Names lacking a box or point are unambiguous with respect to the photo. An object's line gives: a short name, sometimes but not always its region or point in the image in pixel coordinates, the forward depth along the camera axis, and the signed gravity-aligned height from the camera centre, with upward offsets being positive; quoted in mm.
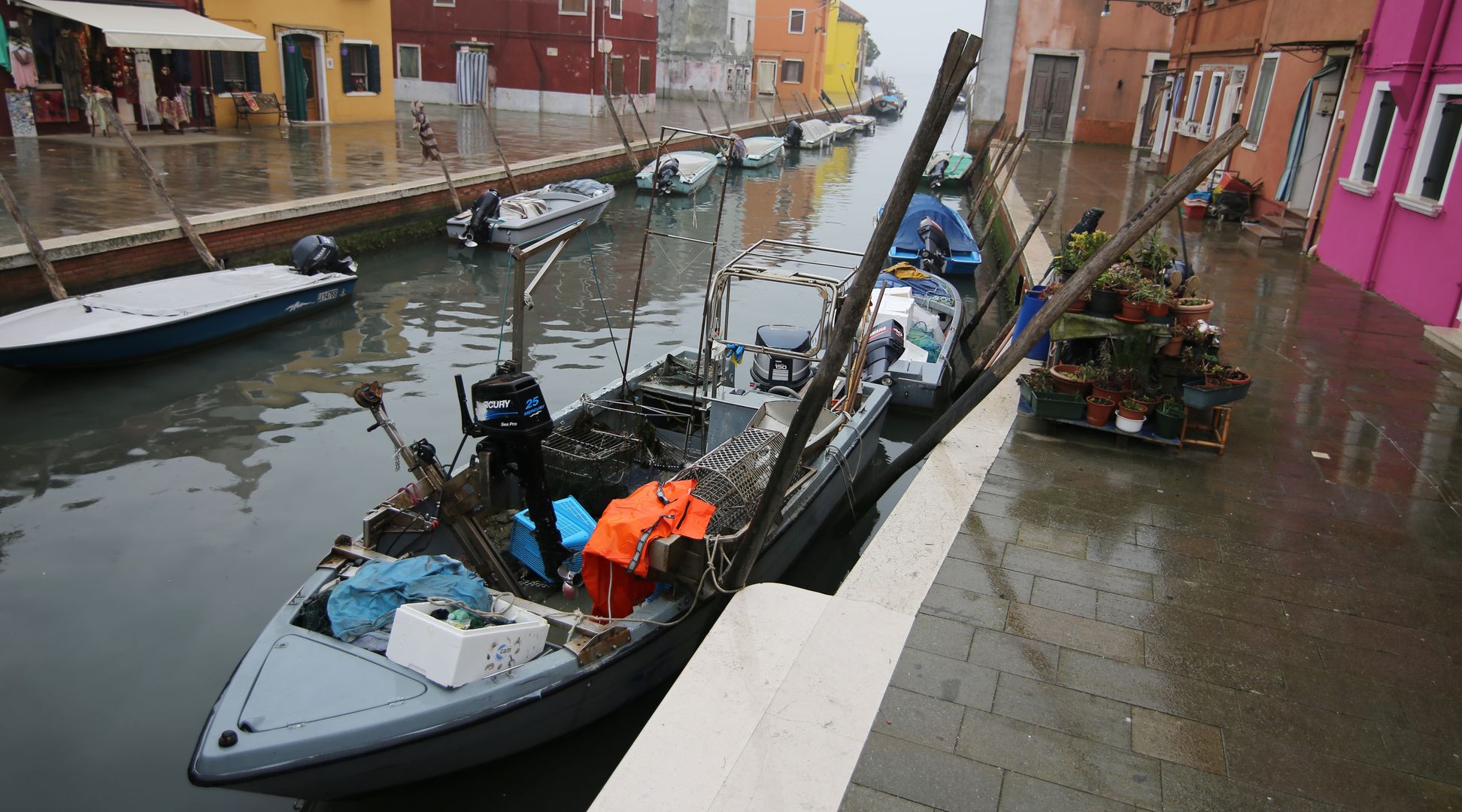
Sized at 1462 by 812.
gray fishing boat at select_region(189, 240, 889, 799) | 3549 -2168
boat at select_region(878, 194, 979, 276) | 12820 -1666
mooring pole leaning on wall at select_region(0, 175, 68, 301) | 8578 -1728
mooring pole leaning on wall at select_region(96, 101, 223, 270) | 10023 -1364
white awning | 14422 +539
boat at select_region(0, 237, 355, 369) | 7898 -2155
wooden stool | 5500 -1649
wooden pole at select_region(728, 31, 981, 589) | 3406 -631
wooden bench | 18594 -712
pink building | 7816 -181
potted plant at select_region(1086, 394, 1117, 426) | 5594 -1584
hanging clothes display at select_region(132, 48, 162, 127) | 16484 -449
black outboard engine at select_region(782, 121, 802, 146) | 30203 -906
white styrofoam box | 3641 -2078
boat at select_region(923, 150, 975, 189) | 22359 -1233
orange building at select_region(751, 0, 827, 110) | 42562 +2564
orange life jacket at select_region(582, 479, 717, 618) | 4047 -1774
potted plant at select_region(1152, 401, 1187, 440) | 5441 -1571
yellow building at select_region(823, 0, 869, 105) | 49656 +2927
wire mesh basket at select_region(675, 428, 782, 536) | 4406 -1715
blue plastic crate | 4883 -2201
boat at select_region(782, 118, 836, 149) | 30250 -904
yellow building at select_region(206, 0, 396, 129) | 18734 +223
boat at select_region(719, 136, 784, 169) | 24547 -1255
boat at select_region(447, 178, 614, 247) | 13766 -1820
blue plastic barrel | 6617 -1229
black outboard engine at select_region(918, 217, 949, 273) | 12734 -1687
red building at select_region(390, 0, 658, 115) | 26719 +938
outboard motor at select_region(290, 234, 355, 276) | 10531 -1933
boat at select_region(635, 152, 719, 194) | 19594 -1521
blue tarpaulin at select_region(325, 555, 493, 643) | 3953 -2041
